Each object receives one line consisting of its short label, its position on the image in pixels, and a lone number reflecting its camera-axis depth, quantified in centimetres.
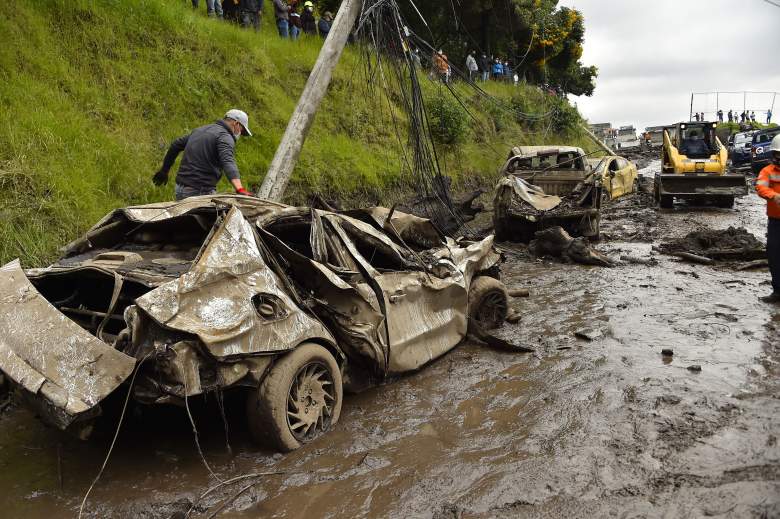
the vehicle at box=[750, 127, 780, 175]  2320
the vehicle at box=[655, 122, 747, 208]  1527
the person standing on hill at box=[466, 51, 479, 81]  2468
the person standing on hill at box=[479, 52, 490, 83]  2752
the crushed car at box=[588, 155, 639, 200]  1697
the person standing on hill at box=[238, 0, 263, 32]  1464
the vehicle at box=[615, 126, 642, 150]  4225
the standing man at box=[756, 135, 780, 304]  668
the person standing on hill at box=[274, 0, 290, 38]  1540
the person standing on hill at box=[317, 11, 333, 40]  1655
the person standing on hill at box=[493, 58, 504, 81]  3036
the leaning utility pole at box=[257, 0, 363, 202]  780
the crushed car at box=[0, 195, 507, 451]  311
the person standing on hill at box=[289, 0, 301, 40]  1625
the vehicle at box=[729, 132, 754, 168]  2462
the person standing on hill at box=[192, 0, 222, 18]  1392
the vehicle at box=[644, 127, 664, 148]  4478
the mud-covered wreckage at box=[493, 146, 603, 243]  1149
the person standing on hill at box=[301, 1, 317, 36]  1652
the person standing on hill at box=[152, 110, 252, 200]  633
